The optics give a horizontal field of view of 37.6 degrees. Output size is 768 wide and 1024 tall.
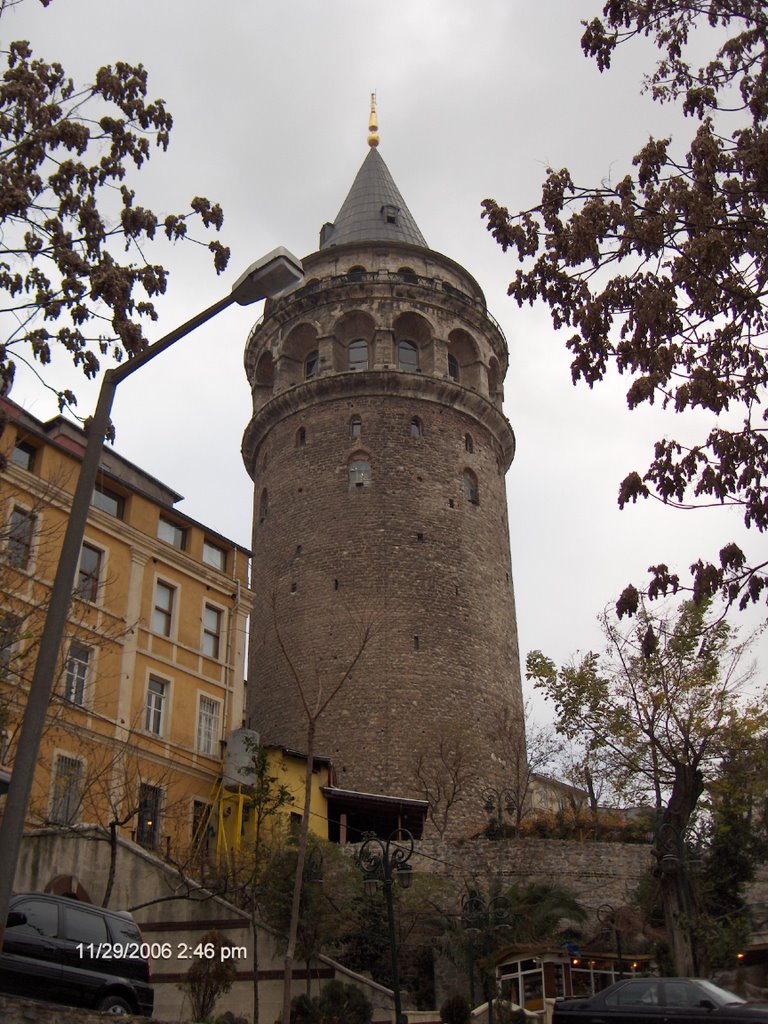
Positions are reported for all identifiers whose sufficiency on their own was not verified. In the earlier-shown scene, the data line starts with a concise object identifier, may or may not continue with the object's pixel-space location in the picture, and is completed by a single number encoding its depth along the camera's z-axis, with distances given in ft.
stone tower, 111.86
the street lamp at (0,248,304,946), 23.11
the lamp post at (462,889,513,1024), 61.41
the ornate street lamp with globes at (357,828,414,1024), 52.85
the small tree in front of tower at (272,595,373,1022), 112.27
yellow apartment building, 67.46
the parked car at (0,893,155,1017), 35.53
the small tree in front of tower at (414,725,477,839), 106.93
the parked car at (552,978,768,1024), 39.70
